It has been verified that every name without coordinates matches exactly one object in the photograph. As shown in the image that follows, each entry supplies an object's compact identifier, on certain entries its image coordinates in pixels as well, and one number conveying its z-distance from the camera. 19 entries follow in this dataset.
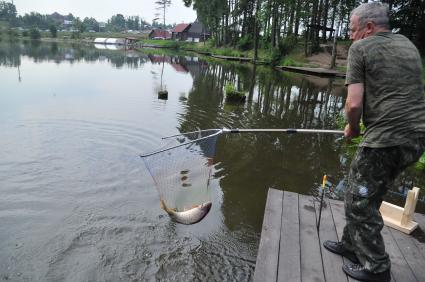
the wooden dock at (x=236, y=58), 45.29
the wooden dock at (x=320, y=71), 29.78
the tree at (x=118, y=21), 188.88
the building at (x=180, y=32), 95.44
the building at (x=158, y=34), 108.36
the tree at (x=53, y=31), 106.50
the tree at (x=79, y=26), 119.26
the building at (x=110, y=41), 102.62
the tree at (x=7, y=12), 122.56
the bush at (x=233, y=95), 16.25
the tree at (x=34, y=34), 91.44
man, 2.88
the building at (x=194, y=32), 94.75
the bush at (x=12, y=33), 92.01
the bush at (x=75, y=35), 110.18
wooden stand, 4.29
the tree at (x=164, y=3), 97.38
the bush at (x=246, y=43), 53.59
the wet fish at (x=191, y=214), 4.36
